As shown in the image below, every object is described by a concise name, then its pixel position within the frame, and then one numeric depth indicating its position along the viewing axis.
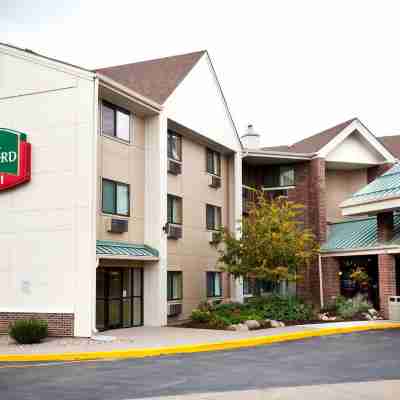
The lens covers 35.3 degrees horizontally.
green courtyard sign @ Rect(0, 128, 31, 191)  20.77
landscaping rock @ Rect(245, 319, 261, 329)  22.08
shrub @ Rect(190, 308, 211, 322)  23.25
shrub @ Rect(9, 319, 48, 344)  17.88
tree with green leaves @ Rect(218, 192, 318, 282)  24.11
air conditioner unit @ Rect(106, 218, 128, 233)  21.73
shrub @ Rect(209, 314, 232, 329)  22.25
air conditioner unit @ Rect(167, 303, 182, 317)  24.73
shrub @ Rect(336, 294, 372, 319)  26.16
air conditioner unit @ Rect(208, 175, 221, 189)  29.61
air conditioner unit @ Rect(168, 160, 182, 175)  25.77
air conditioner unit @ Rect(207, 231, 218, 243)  28.91
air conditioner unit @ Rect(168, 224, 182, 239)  25.11
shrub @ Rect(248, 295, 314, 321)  24.12
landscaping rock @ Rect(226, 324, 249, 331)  21.70
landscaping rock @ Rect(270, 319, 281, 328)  22.77
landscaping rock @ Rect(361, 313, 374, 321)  25.37
